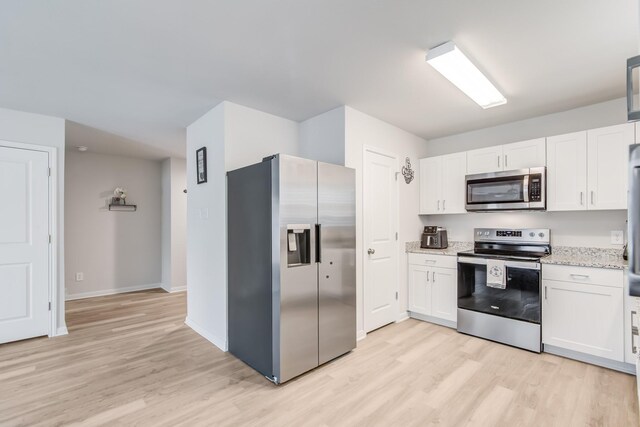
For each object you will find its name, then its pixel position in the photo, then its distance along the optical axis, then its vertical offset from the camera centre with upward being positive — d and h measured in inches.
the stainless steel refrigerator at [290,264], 94.0 -16.9
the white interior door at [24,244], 125.3 -11.8
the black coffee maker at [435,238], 155.1 -12.6
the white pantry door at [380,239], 133.3 -11.5
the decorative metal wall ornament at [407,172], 156.0 +22.1
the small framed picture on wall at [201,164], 130.3 +22.5
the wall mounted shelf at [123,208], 210.1 +5.4
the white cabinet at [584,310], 99.6 -33.7
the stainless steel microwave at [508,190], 123.1 +10.1
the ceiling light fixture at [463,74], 82.0 +43.0
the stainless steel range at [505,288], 115.0 -30.3
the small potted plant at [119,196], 210.7 +13.6
